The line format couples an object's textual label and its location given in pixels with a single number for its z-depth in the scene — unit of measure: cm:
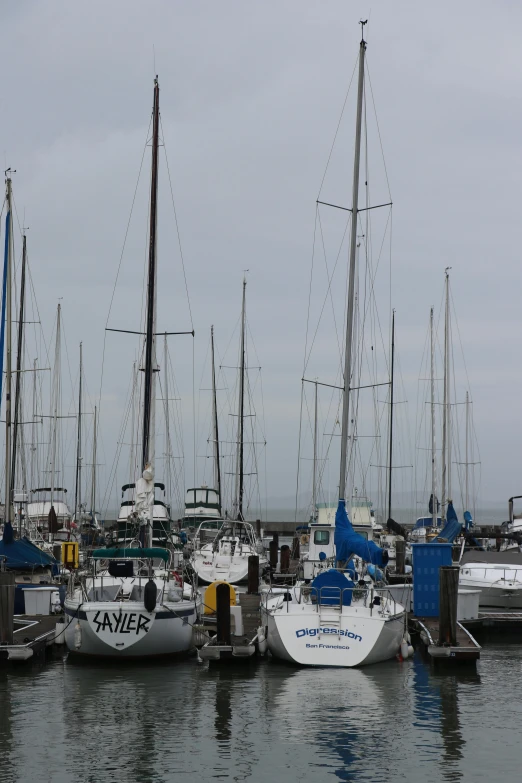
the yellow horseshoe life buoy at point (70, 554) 3446
